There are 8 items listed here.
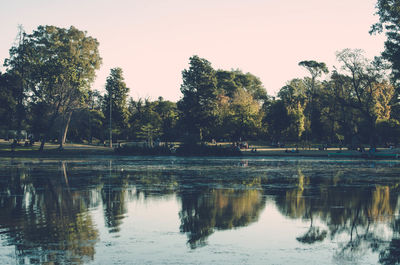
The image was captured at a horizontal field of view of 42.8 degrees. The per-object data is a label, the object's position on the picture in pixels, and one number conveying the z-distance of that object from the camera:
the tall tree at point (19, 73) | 86.06
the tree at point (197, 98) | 93.06
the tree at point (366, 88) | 76.56
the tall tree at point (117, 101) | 107.75
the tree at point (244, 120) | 99.94
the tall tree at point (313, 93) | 111.44
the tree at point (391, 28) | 62.62
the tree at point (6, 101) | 87.88
